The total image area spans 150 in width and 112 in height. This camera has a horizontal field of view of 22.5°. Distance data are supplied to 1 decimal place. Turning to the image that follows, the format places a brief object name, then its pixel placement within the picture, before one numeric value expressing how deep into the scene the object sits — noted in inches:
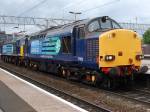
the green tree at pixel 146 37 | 4138.8
